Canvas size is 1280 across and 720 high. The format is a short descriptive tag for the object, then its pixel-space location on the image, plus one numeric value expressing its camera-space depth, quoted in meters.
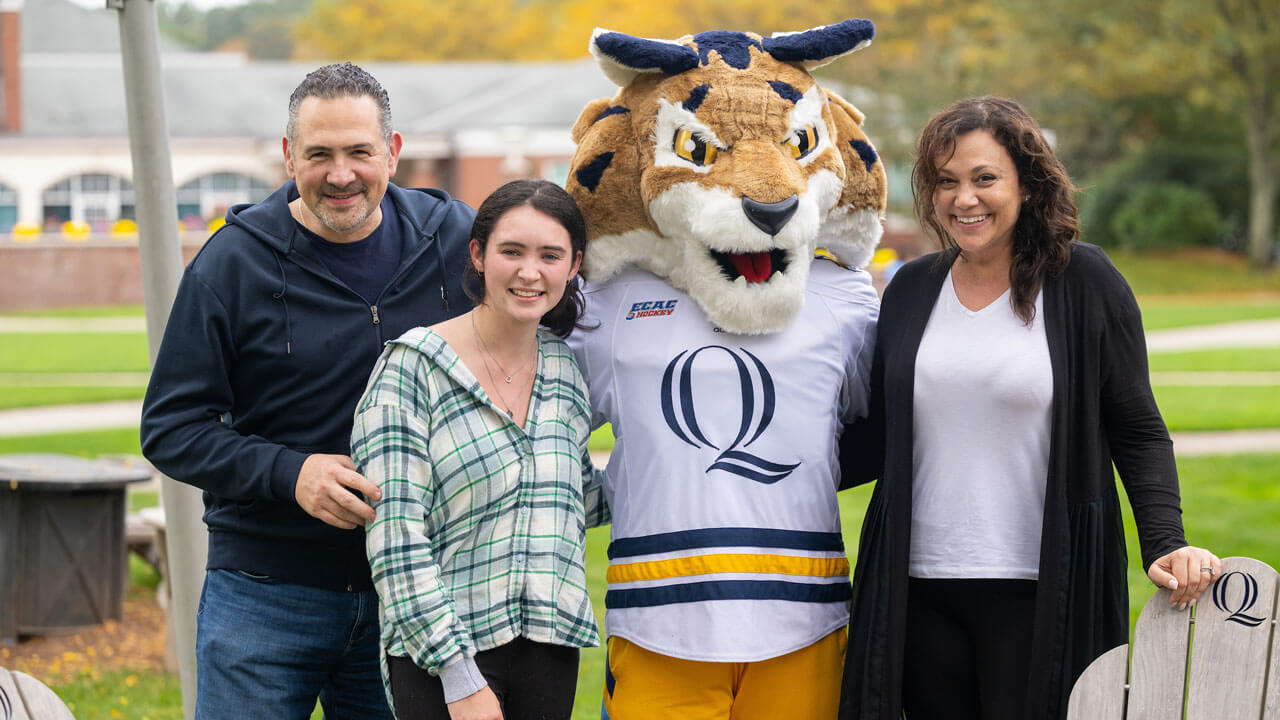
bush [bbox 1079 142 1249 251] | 30.59
